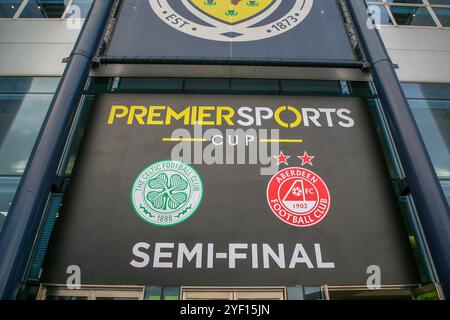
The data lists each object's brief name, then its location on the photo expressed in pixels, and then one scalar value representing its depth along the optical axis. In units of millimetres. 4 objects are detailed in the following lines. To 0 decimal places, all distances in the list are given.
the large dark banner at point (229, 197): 7500
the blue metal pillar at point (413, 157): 7215
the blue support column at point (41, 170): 6809
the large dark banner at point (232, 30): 10500
